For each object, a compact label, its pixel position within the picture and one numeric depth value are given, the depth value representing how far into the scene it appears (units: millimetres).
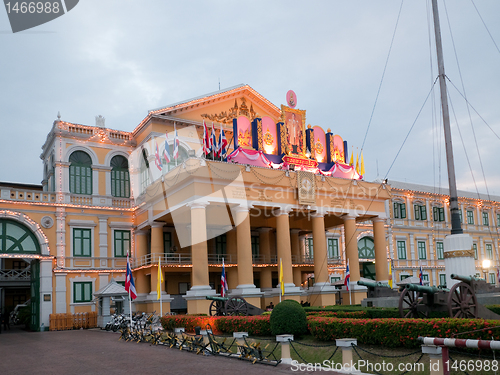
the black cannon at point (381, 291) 27759
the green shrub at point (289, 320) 18094
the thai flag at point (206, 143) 32625
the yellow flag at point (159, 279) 27719
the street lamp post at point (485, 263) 31788
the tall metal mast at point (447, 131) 19000
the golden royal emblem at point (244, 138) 36656
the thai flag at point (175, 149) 32844
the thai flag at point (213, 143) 32812
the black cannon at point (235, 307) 25750
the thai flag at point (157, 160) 33972
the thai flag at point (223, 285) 28625
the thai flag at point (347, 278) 36191
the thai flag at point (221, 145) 33156
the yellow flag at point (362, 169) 42094
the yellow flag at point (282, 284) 31150
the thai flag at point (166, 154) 32881
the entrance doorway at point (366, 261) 51719
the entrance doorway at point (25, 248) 33969
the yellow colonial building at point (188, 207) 32500
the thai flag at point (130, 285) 25397
